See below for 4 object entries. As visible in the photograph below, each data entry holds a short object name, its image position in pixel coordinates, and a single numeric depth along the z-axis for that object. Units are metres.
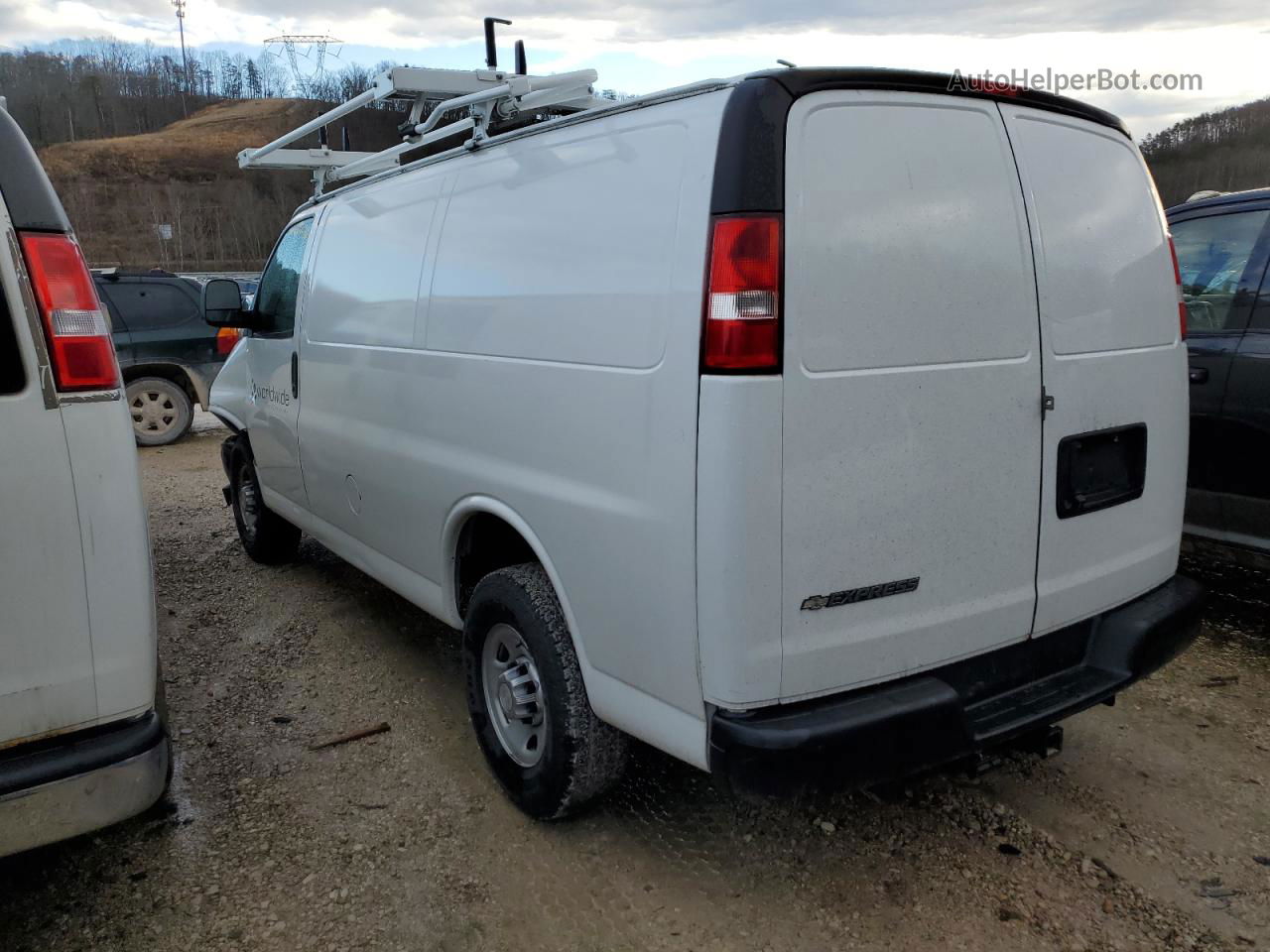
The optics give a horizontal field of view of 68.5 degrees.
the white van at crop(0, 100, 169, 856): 1.93
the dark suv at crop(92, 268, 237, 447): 9.88
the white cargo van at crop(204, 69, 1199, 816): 2.06
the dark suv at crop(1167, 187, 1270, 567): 3.98
